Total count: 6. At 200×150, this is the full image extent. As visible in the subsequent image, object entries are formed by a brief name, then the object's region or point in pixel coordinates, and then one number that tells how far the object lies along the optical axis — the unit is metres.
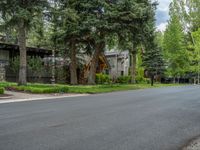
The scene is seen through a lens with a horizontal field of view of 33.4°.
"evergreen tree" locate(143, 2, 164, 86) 52.47
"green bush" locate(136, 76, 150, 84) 50.85
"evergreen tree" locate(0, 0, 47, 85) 24.66
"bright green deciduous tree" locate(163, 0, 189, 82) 57.53
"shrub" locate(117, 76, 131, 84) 47.75
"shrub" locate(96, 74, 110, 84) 42.06
